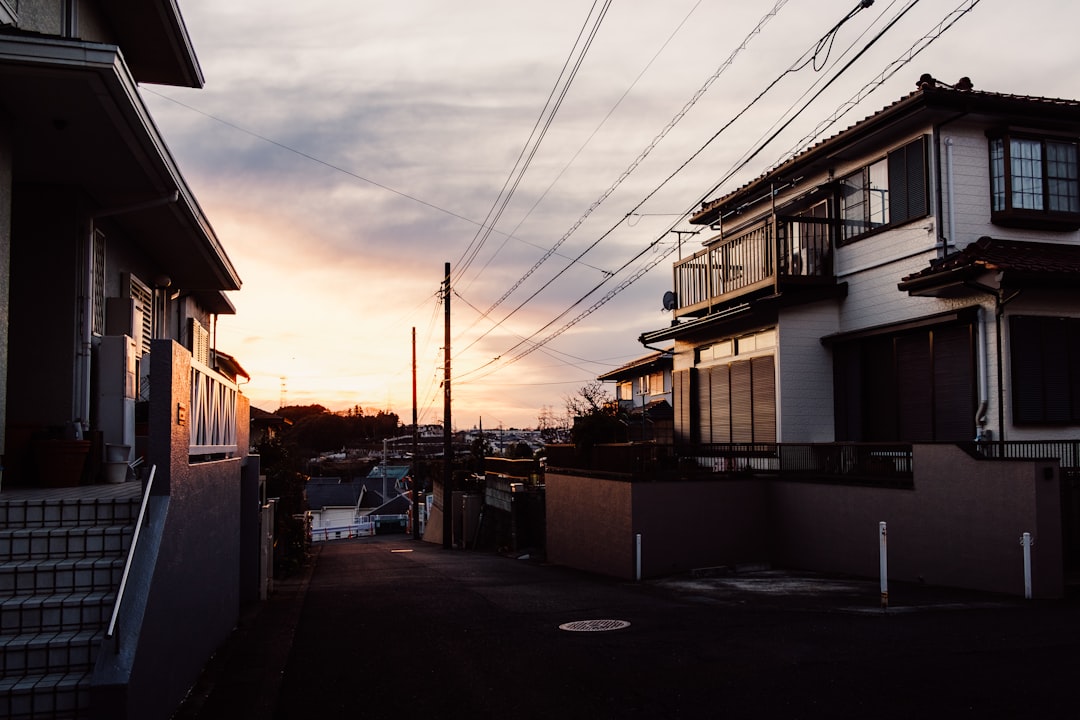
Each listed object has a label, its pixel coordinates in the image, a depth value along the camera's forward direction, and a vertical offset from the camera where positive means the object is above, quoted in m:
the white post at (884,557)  11.29 -1.88
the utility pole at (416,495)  44.59 -4.09
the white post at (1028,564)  11.37 -1.97
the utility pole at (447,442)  32.69 -0.94
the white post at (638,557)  17.16 -2.79
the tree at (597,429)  20.78 -0.29
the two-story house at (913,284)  14.07 +2.41
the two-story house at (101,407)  5.95 +0.14
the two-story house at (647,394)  26.75 +0.86
